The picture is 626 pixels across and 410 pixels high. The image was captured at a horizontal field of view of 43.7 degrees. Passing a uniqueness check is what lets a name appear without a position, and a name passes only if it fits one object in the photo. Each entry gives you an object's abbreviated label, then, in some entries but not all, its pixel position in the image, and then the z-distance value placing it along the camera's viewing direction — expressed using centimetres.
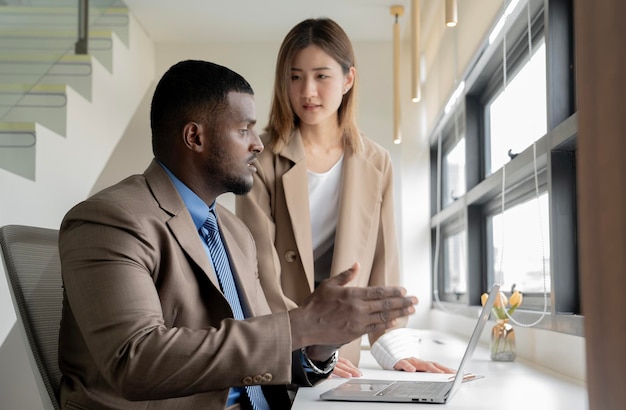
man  104
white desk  124
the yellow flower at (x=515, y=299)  239
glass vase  229
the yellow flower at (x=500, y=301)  237
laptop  125
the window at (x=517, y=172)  230
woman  192
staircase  303
